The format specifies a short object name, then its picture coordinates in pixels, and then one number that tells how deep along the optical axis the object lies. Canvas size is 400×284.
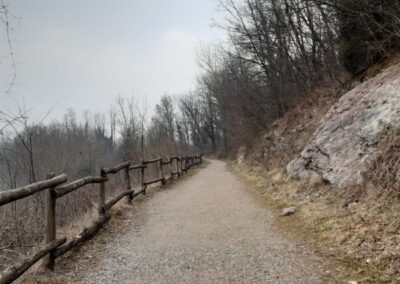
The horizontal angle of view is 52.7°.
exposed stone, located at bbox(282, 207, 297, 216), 8.66
